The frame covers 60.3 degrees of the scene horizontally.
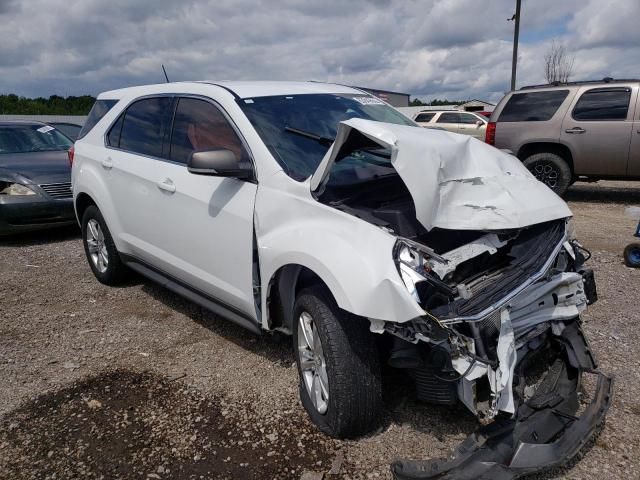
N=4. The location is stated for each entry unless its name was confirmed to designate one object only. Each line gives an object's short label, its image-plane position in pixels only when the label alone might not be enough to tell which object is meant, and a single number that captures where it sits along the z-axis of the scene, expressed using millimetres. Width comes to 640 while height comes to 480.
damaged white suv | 2383
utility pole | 18469
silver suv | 8984
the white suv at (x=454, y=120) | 18234
